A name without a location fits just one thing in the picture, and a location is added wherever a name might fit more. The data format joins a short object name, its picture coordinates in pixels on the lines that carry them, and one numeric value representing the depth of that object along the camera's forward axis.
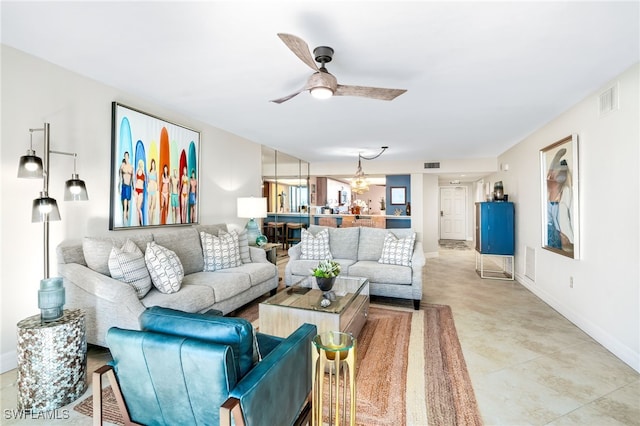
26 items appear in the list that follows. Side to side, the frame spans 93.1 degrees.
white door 10.30
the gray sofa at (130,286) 2.31
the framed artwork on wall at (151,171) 3.03
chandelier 6.24
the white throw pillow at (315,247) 4.45
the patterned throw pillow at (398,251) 3.96
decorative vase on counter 5.53
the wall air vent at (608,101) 2.65
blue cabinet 5.29
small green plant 2.92
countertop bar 6.82
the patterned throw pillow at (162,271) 2.64
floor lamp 1.94
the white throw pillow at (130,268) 2.45
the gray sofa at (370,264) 3.76
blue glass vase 1.93
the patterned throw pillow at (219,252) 3.56
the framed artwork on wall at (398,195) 7.84
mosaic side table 1.83
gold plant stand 1.45
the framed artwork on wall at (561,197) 3.24
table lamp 4.54
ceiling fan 1.79
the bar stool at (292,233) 6.75
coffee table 2.46
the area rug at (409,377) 1.83
